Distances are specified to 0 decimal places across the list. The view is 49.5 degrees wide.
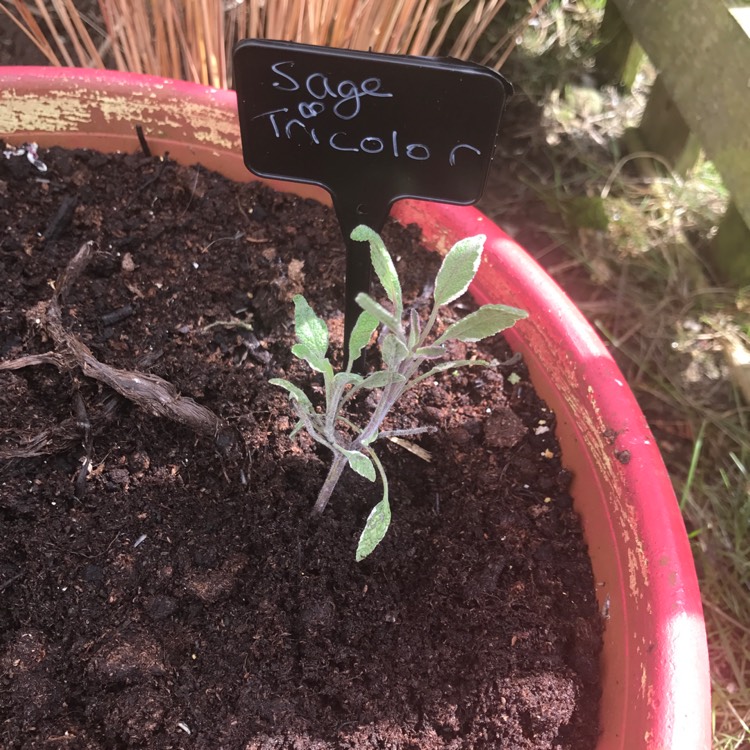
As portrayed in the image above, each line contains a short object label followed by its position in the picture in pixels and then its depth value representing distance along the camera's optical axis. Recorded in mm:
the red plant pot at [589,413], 184
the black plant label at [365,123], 179
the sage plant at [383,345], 173
